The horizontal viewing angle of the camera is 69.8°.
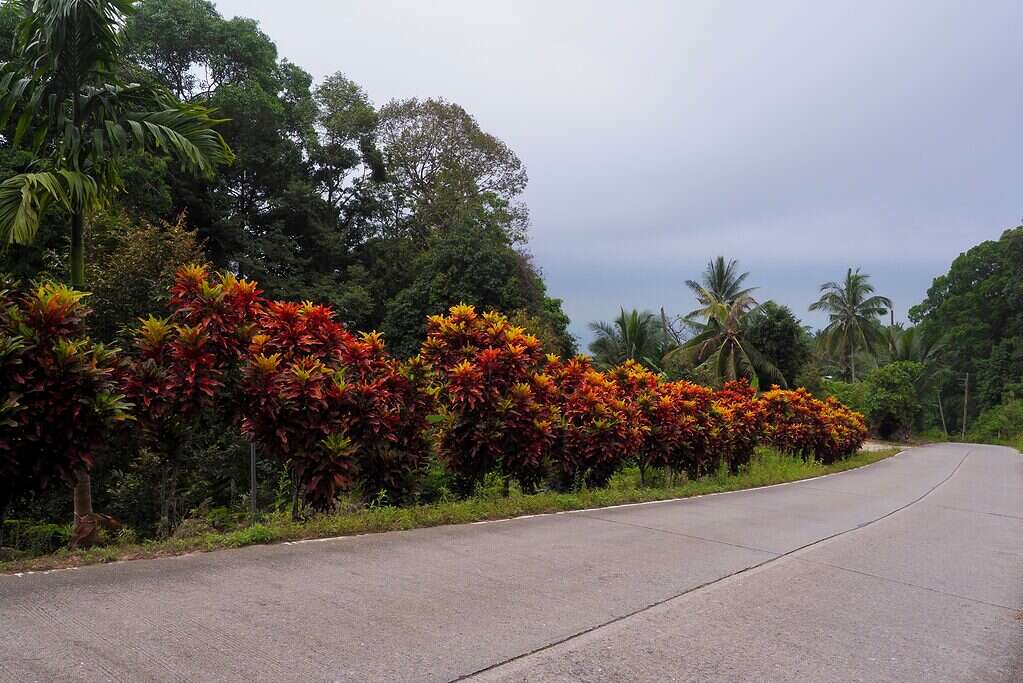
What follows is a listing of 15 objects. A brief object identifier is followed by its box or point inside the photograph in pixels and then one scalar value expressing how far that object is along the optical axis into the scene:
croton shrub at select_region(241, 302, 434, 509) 6.64
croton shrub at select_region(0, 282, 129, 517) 5.13
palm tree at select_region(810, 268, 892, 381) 51.38
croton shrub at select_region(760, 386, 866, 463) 19.92
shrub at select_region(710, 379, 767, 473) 13.98
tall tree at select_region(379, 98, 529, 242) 29.70
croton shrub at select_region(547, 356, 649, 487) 9.88
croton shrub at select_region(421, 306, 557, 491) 8.64
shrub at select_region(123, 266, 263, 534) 6.07
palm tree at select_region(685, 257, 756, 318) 38.81
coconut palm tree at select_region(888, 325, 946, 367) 52.69
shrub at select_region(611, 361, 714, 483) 11.94
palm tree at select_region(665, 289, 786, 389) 33.62
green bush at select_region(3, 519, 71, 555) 6.49
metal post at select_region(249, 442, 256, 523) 6.71
